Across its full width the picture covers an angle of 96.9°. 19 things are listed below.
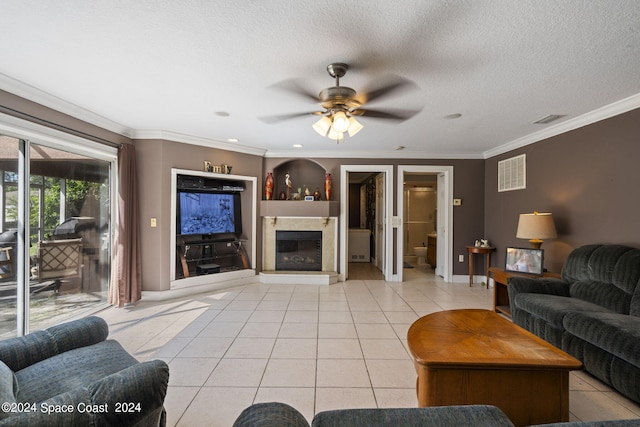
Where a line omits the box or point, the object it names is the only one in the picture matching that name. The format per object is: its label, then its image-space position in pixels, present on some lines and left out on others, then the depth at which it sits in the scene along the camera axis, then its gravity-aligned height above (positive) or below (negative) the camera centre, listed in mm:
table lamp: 3561 -171
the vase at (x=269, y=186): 5363 +507
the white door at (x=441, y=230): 5707 -346
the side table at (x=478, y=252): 5031 -694
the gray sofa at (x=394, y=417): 921 -742
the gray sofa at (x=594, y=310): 2008 -848
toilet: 7721 -1117
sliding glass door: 2707 -205
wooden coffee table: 1614 -972
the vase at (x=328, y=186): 5410 +517
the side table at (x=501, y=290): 3637 -1053
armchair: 990 -767
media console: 4527 -264
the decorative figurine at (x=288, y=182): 5551 +603
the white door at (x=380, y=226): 5926 -291
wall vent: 4473 +666
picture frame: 3572 -618
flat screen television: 4617 -25
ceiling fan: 2215 +912
